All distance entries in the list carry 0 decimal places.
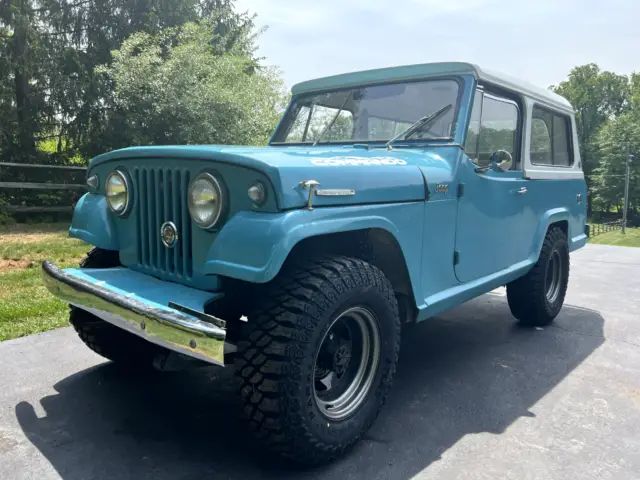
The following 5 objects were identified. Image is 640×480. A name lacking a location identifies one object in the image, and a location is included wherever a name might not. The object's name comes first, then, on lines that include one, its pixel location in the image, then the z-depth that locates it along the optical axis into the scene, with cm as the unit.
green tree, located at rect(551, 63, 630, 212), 5369
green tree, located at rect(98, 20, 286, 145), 1256
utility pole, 4113
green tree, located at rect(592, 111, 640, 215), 4522
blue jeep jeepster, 216
